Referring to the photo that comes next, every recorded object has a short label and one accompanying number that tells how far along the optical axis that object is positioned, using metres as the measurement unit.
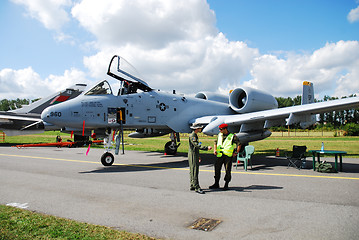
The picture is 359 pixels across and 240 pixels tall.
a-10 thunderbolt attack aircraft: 9.67
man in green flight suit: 6.31
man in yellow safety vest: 6.59
